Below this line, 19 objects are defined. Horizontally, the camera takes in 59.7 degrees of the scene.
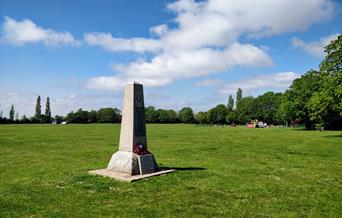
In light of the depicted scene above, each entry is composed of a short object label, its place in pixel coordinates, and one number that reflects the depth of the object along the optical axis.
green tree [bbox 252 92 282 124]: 111.81
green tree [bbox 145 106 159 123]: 159.62
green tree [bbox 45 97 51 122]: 151.12
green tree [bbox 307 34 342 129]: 33.59
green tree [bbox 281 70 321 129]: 59.19
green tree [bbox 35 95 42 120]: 145.38
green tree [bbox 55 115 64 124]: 139.19
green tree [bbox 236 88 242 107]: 155.38
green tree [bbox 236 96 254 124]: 121.12
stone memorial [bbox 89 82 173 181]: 10.97
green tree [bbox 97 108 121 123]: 146.00
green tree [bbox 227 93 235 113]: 155.43
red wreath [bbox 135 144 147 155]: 11.21
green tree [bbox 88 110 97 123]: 144.75
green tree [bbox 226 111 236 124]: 128.11
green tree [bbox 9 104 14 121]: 149.75
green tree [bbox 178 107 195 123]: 157.25
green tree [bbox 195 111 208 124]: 140.12
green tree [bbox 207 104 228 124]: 135.62
